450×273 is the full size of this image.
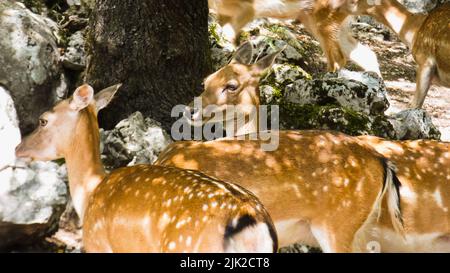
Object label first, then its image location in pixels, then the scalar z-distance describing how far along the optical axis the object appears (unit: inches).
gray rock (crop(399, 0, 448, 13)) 514.9
